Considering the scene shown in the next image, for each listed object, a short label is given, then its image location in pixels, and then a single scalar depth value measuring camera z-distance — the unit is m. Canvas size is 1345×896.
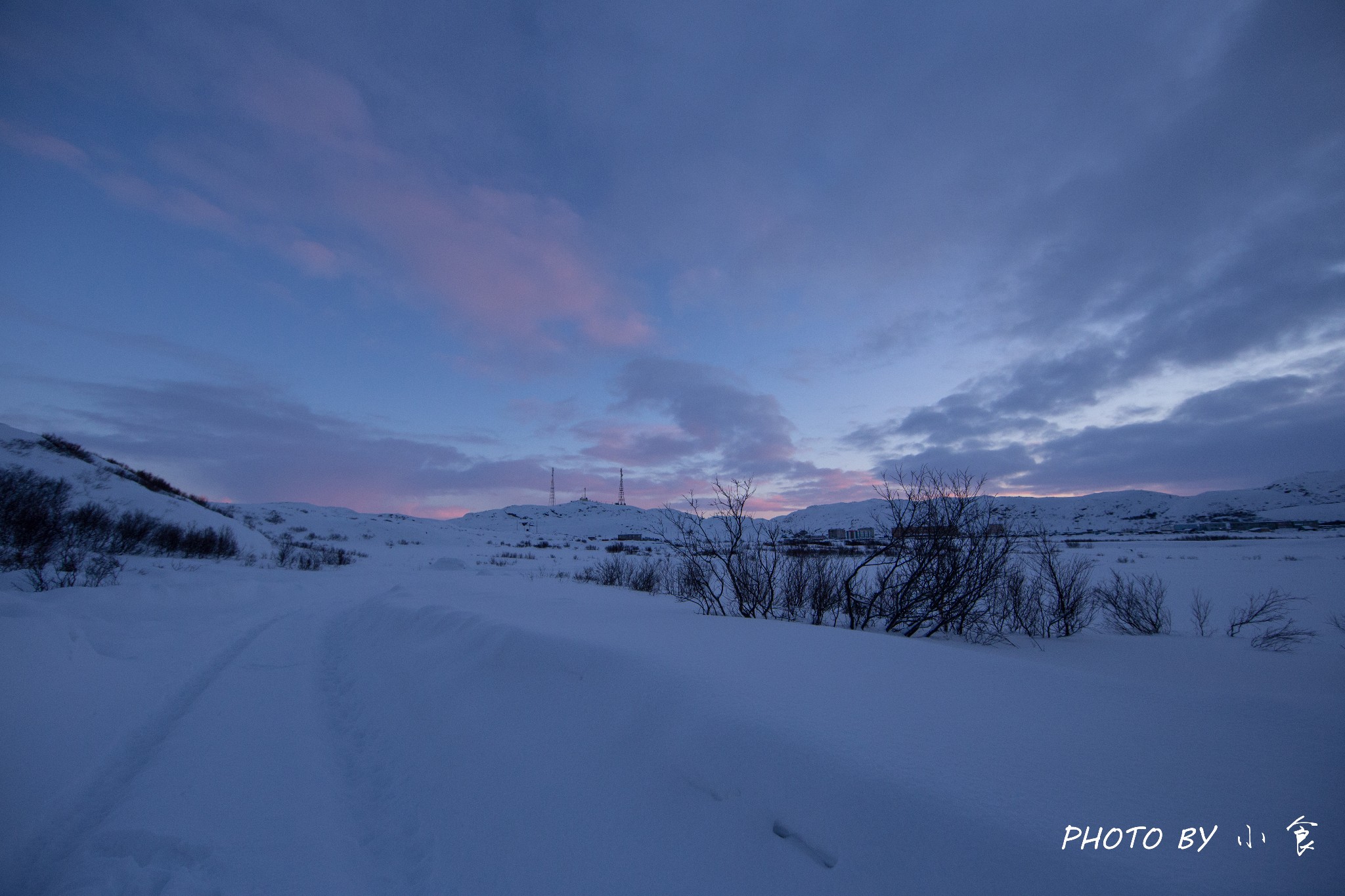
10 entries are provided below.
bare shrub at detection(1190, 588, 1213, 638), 8.56
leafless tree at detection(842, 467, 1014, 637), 7.28
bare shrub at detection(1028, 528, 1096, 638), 8.37
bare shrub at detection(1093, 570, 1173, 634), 8.73
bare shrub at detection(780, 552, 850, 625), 8.43
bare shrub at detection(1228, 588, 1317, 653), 6.92
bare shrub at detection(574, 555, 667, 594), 16.31
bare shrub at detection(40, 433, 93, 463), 18.81
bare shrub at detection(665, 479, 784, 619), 8.70
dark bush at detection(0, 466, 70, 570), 9.52
